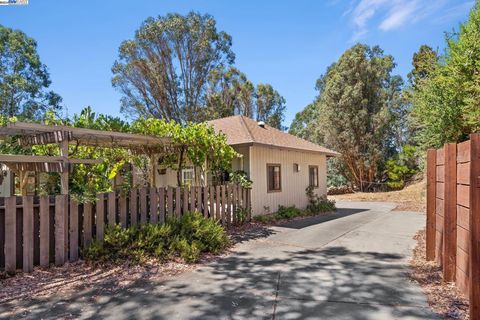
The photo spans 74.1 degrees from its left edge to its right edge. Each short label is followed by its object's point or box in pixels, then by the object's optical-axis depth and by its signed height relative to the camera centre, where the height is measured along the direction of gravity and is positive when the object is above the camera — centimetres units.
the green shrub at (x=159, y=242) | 529 -148
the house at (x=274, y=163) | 1047 -14
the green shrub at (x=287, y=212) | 1109 -193
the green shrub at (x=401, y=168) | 2305 -77
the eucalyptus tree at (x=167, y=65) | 2505 +758
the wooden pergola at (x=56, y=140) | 522 +45
